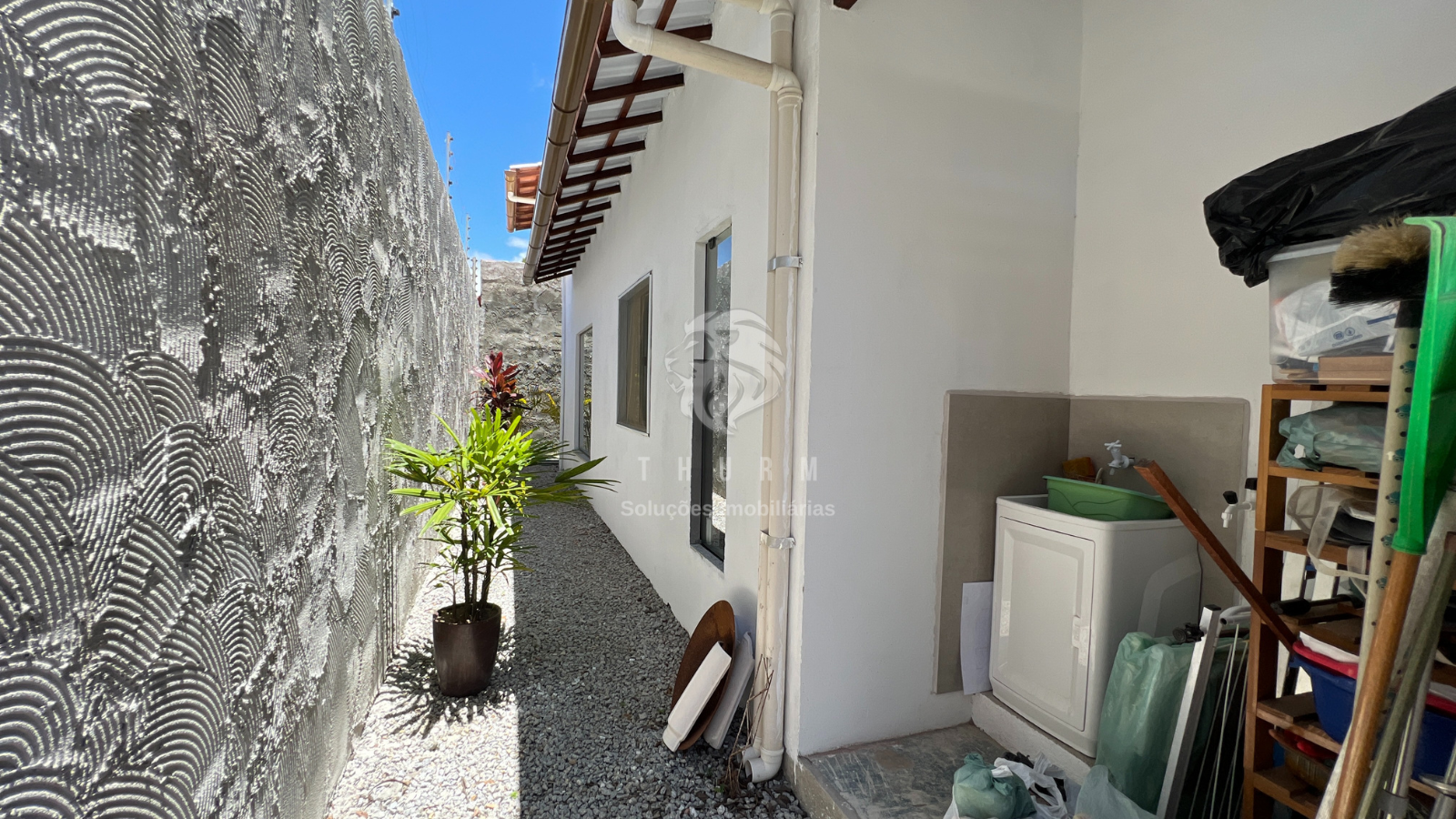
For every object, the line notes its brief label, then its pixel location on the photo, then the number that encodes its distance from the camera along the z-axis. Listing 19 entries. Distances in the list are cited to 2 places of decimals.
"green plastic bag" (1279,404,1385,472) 1.33
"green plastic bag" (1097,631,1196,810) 1.85
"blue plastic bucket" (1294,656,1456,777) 1.25
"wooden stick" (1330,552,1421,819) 0.83
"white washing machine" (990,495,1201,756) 2.09
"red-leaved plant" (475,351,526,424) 8.94
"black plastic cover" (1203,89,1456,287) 1.21
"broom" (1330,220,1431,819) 0.84
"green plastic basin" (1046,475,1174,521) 2.16
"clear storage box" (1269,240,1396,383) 1.31
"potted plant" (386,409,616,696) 2.88
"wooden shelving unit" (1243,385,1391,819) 1.52
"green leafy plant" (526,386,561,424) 13.13
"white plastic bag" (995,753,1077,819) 1.78
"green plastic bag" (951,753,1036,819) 1.78
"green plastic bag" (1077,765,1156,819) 1.67
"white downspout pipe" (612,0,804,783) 2.26
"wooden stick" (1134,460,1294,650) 1.53
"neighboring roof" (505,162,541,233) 8.27
